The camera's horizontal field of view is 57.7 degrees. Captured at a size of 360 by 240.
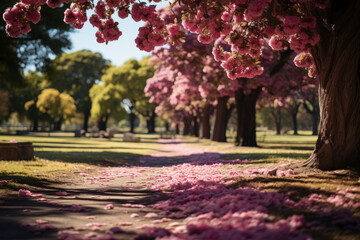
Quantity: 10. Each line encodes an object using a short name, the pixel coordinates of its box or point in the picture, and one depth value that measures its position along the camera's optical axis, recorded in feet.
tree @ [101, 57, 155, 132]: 188.85
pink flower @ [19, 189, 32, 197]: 25.11
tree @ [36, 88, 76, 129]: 151.84
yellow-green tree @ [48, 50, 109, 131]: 233.55
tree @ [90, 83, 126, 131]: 184.55
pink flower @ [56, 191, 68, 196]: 26.26
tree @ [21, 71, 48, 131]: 209.39
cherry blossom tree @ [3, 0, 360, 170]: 25.36
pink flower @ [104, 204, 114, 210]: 21.30
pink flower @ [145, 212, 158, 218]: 19.25
